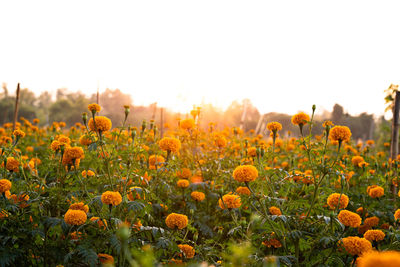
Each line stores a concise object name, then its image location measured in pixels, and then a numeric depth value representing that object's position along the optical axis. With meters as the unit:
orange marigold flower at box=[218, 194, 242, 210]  2.60
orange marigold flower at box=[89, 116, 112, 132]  2.56
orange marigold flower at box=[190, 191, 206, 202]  3.29
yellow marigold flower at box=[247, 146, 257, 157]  3.27
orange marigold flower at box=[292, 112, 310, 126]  2.65
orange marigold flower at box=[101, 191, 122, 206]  2.16
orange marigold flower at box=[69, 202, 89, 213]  2.32
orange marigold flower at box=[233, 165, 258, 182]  2.29
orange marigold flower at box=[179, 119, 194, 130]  4.01
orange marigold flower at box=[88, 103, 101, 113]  2.52
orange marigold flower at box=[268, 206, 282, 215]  2.72
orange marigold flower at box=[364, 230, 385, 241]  2.31
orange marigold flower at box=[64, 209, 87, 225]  2.04
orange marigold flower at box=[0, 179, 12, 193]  2.35
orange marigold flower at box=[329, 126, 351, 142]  2.53
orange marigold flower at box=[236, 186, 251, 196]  2.95
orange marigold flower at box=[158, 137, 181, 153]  2.97
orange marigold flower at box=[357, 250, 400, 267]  0.63
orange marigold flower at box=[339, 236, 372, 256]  2.06
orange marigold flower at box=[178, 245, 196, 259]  2.38
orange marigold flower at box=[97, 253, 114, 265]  2.15
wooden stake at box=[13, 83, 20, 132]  5.99
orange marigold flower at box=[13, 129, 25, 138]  3.14
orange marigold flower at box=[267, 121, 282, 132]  2.92
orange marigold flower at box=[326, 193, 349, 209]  2.44
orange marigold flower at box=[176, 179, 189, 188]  3.36
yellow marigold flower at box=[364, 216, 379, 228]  2.91
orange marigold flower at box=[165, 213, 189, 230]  2.34
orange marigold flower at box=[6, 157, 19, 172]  2.90
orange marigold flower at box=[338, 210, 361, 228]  2.22
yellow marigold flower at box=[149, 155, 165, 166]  3.59
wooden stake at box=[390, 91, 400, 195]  4.65
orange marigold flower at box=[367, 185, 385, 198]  3.21
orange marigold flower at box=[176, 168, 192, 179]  3.79
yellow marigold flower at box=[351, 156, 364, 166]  4.19
